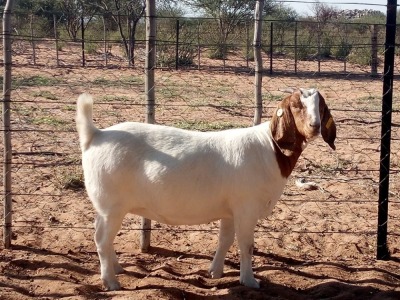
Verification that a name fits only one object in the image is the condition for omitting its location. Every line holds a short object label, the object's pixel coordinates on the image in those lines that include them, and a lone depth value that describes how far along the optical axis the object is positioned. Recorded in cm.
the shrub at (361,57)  2648
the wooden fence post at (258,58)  614
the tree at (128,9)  2268
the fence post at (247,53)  2282
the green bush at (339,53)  2818
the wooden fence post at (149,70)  613
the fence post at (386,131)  605
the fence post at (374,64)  2086
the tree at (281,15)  2575
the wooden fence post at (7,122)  606
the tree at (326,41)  2682
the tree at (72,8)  2450
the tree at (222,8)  2820
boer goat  520
